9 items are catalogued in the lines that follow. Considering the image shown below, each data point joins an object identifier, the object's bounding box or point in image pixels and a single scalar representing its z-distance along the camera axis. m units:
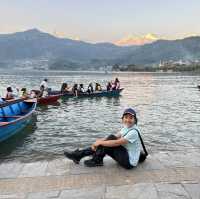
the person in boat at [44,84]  20.19
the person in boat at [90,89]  23.10
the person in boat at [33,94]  17.57
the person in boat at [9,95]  15.36
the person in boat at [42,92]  18.86
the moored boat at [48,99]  18.26
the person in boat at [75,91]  22.52
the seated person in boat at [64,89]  22.19
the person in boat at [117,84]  24.88
